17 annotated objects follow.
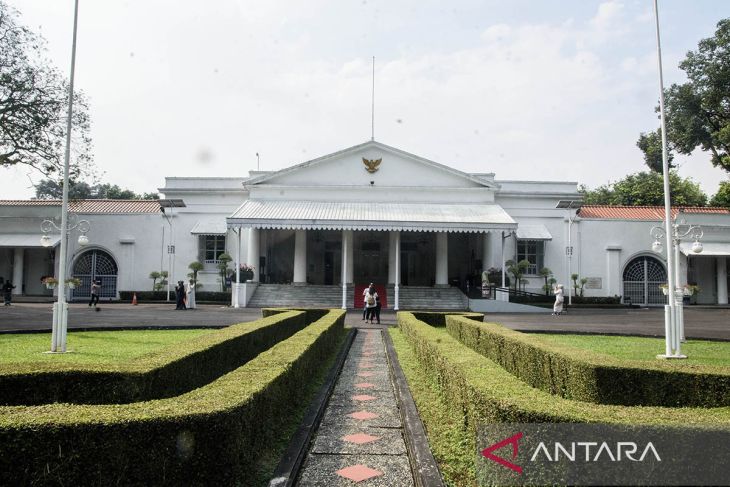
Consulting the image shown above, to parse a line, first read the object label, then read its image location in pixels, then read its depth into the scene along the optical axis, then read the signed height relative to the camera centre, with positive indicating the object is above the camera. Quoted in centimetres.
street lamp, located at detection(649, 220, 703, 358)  1056 -58
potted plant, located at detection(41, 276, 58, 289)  1473 -2
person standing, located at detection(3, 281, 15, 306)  2353 -49
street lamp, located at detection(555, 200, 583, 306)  2984 +358
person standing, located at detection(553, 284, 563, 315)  2328 -66
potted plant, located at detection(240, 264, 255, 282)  2698 +41
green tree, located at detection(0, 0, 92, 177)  2503 +744
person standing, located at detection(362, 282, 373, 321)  1964 -93
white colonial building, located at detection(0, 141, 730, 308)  2927 +255
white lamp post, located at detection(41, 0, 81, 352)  1087 +35
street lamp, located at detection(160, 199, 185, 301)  3008 +185
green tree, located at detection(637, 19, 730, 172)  3012 +973
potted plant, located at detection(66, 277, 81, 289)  1858 -6
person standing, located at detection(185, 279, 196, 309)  2431 -56
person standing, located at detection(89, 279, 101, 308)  2330 -53
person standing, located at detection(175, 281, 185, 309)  2325 -55
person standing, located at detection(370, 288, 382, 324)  1918 -79
